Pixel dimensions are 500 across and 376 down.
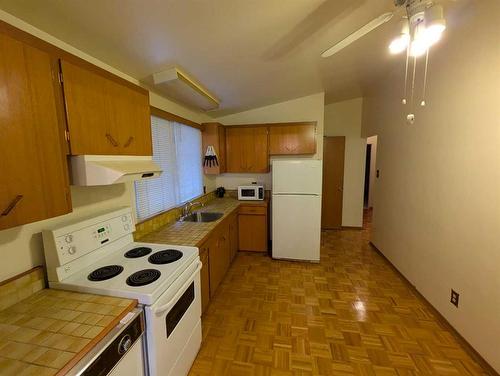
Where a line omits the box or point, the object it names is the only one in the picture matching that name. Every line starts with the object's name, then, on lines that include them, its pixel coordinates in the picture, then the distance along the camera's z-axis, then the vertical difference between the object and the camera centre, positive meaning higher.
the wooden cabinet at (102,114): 1.10 +0.30
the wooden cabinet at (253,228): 3.51 -1.04
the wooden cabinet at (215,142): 3.57 +0.36
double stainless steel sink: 2.95 -0.72
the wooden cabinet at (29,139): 0.82 +0.10
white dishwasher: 0.83 -0.79
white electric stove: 1.20 -0.67
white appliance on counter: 3.71 -0.49
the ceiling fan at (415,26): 1.16 +0.76
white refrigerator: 3.17 -0.67
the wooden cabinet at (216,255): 2.17 -1.07
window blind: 2.36 -0.10
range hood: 1.16 -0.03
